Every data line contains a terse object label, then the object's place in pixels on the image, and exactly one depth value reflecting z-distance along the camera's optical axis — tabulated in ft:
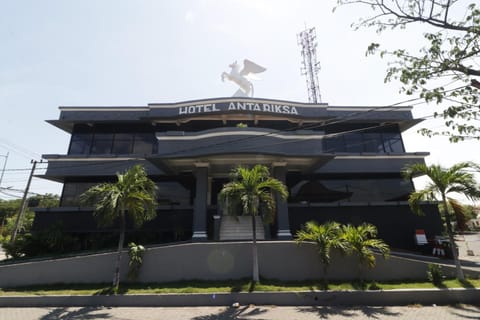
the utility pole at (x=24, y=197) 63.77
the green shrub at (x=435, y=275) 30.48
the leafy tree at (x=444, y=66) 22.38
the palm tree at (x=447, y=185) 33.71
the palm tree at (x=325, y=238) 31.42
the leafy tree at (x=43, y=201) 166.13
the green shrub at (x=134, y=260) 33.71
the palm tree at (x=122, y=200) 32.71
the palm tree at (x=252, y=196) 32.35
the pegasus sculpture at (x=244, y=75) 65.31
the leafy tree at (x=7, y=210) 198.51
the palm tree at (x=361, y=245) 31.81
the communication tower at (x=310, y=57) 86.63
